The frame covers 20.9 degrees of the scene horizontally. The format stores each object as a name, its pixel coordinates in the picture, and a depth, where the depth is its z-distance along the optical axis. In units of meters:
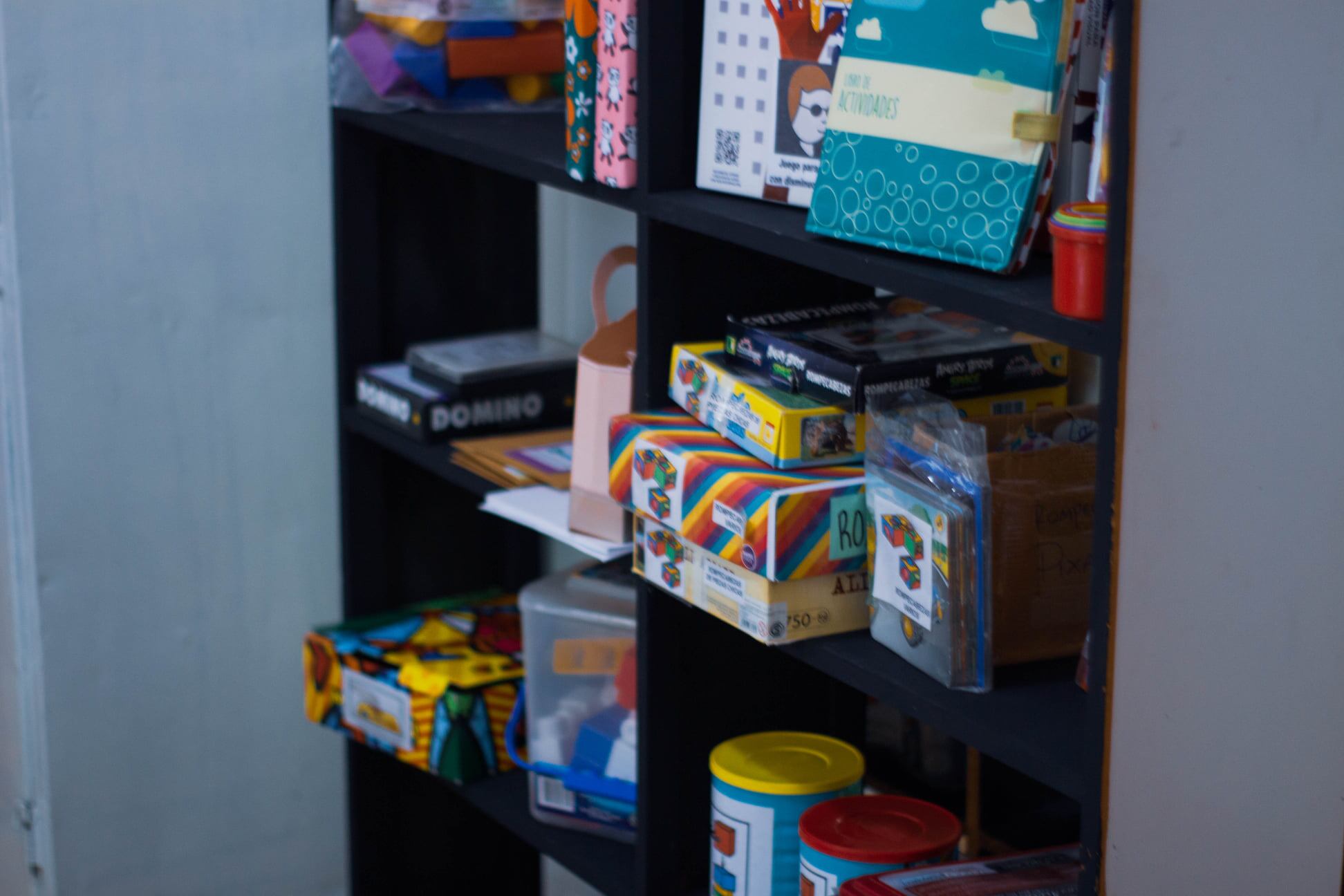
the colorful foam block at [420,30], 3.39
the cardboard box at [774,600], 2.88
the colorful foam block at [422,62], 3.40
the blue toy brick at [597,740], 3.29
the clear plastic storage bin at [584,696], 3.27
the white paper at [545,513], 3.16
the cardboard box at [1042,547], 2.79
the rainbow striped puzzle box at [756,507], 2.84
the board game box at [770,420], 2.88
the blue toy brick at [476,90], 3.44
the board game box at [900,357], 2.86
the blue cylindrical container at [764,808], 2.97
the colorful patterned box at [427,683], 3.40
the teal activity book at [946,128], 2.67
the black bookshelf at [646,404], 2.71
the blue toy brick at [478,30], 3.41
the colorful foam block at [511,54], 3.41
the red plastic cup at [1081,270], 2.59
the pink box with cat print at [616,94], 2.97
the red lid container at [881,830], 2.87
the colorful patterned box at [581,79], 3.04
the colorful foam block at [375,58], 3.42
